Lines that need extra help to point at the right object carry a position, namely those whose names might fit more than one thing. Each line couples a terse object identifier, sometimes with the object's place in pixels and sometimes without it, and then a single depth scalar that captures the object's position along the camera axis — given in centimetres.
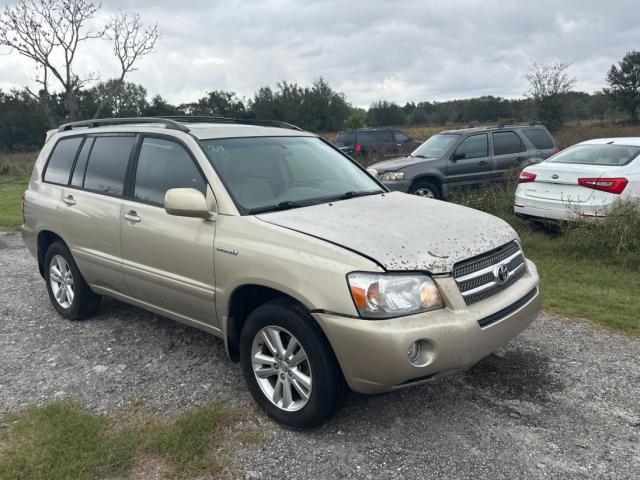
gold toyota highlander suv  289
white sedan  701
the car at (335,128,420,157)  2048
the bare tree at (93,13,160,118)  2222
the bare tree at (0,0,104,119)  1983
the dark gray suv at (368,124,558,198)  1038
